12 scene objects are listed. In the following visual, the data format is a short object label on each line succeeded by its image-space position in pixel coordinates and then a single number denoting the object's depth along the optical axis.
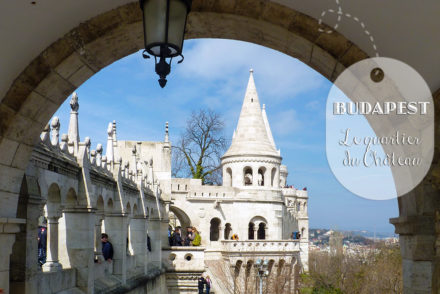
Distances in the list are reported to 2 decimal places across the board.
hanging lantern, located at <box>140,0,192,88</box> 2.91
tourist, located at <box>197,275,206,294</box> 23.16
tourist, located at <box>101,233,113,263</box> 12.29
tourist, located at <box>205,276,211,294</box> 23.90
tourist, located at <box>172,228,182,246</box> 20.94
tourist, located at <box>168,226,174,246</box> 21.61
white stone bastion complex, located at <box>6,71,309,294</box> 7.97
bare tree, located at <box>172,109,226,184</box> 39.56
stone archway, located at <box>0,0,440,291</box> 3.94
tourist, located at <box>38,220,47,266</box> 11.04
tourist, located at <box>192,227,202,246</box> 23.14
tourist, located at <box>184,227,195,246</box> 21.36
